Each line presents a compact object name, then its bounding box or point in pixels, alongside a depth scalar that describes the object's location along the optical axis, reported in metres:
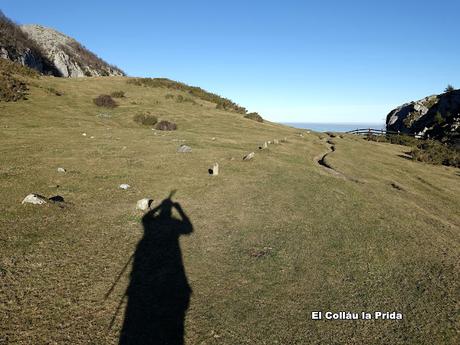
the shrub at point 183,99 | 46.75
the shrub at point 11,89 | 30.38
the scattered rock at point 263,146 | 26.65
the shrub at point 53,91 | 36.72
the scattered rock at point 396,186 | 20.37
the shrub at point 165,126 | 32.53
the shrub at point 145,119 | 33.53
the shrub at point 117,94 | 41.68
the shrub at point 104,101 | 37.38
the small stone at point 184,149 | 22.17
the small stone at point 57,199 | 12.44
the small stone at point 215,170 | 18.03
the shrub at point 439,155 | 32.38
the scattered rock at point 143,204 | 12.76
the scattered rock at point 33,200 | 11.77
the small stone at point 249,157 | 21.98
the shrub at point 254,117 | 47.30
